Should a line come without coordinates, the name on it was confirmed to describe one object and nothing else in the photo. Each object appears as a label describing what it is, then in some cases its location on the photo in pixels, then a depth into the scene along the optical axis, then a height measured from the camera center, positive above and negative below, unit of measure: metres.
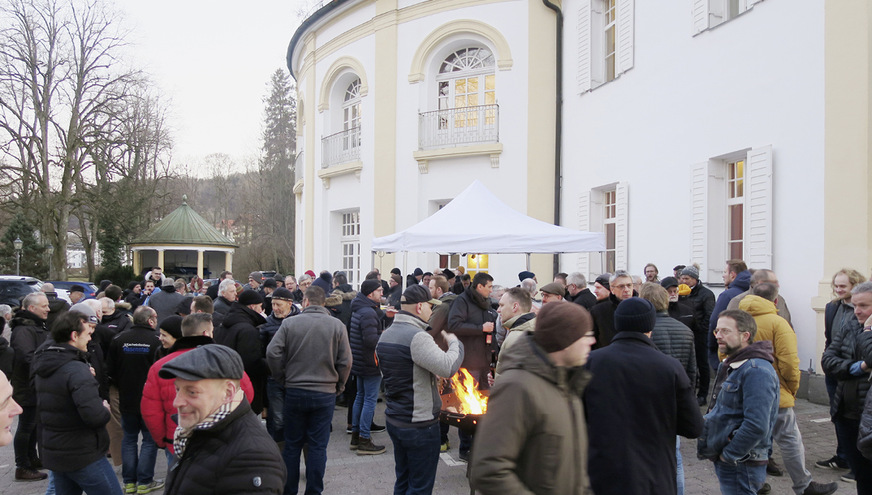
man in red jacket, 4.51 -1.06
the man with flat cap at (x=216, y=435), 2.33 -0.73
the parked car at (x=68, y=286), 21.88 -1.65
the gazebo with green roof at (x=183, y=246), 38.41 -0.06
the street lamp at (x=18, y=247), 34.21 -0.13
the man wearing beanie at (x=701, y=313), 8.38 -0.89
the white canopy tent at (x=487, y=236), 9.17 +0.14
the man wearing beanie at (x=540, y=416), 2.36 -0.66
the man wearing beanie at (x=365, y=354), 7.04 -1.22
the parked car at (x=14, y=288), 19.42 -1.37
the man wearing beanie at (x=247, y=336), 5.96 -0.87
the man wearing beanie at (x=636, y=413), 3.16 -0.86
